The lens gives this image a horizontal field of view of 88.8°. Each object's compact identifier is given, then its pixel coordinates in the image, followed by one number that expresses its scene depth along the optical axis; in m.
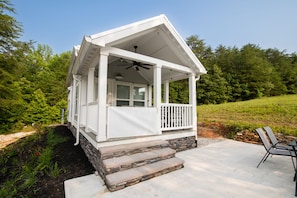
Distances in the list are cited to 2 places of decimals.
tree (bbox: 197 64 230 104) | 21.45
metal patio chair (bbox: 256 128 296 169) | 3.56
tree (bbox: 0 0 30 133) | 10.29
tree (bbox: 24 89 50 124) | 13.98
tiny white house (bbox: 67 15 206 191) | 3.72
